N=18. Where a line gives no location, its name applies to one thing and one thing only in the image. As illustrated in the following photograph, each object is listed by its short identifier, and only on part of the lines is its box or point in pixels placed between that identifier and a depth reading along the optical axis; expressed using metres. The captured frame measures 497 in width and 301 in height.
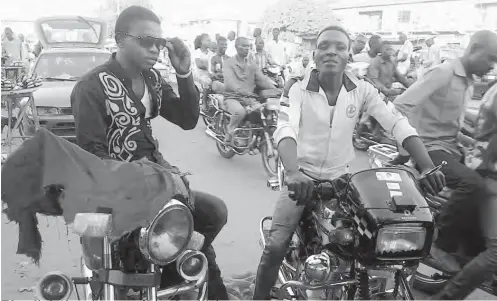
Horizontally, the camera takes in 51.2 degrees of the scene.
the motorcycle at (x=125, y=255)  1.74
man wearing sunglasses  2.37
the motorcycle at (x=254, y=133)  6.91
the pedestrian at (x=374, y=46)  9.22
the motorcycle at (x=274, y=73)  11.12
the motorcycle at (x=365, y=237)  2.09
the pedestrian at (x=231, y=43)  15.46
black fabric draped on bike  1.75
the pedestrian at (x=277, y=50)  15.74
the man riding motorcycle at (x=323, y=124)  2.73
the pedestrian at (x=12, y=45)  14.95
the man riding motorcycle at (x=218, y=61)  10.03
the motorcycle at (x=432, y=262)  3.16
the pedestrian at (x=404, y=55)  12.80
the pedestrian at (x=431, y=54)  13.63
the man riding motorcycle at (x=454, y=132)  3.07
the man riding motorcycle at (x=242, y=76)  7.76
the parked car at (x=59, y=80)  7.70
